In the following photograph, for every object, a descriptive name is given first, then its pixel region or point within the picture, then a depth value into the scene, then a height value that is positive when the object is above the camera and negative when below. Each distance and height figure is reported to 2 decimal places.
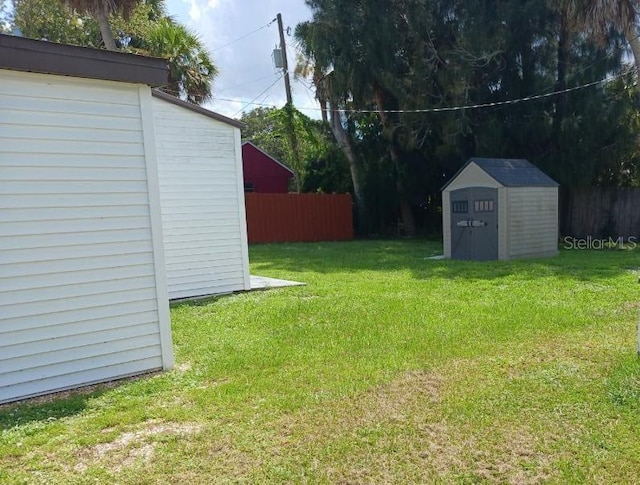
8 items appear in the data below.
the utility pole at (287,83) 19.27 +4.91
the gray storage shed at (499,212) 10.38 -0.33
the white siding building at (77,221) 3.37 -0.04
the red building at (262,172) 21.61 +1.60
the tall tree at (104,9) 11.62 +4.96
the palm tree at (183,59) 14.25 +4.55
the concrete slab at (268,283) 7.75 -1.26
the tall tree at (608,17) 10.82 +3.97
